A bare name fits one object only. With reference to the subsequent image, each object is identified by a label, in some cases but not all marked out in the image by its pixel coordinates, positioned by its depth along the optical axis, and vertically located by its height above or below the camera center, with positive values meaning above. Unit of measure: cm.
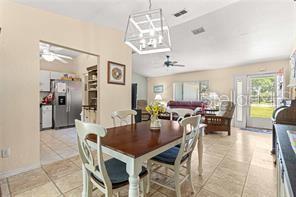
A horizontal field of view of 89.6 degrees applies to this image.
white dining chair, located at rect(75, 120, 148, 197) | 115 -68
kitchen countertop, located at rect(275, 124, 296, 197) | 65 -34
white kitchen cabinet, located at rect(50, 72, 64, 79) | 548 +81
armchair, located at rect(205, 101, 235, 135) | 460 -72
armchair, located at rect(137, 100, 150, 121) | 644 -48
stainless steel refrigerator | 510 -19
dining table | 112 -41
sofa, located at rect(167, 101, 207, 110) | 668 -32
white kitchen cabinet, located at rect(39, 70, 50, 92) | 523 +56
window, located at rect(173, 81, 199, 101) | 760 +35
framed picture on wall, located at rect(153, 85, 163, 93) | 898 +51
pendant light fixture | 191 +79
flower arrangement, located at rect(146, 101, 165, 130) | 183 -17
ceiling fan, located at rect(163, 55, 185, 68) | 547 +126
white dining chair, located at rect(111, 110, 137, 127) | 223 -26
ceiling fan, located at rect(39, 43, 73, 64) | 380 +112
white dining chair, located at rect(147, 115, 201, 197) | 152 -67
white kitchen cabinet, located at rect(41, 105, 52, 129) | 491 -66
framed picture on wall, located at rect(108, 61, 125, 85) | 332 +55
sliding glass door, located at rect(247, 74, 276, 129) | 544 -8
